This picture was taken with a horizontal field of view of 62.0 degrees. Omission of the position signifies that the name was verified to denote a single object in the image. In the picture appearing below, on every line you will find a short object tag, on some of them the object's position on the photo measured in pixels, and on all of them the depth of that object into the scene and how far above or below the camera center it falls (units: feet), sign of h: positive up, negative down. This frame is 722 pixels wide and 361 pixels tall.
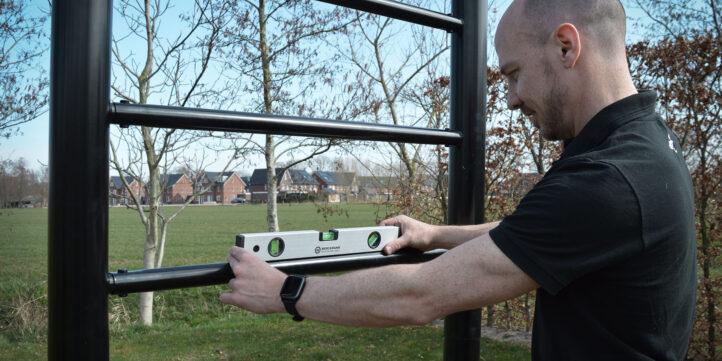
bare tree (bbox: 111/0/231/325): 19.57 +3.77
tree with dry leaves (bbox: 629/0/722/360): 16.79 +2.04
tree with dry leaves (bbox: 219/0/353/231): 20.56 +4.81
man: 3.28 -0.24
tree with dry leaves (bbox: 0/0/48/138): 15.93 +3.26
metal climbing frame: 3.04 +0.12
